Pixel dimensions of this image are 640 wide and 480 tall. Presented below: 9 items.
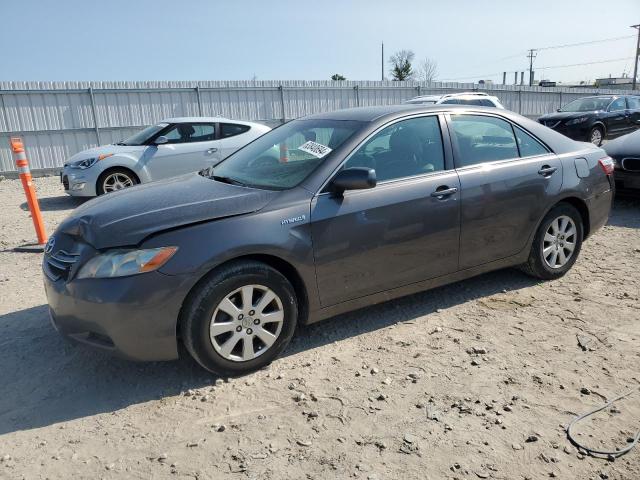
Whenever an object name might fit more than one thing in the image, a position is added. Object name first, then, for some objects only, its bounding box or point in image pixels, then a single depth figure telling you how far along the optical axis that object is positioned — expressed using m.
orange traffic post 6.32
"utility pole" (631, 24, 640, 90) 51.09
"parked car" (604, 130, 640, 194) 7.29
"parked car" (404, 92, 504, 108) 12.18
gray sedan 3.00
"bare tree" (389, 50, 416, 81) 60.56
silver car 9.19
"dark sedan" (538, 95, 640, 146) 14.85
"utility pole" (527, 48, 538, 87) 68.60
